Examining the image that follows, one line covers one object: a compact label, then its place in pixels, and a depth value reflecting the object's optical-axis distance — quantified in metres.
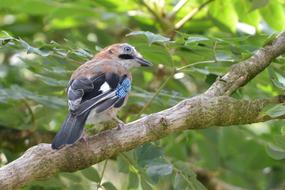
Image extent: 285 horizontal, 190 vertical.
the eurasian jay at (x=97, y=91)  7.91
